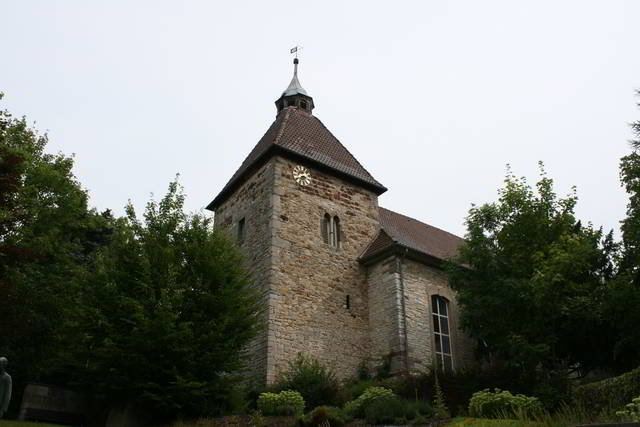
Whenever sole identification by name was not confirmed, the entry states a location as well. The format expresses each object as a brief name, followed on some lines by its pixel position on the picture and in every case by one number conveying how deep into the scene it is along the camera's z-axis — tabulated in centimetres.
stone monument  891
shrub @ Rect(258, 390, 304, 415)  1454
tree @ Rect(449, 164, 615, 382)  1582
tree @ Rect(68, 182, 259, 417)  1376
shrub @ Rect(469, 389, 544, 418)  1225
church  1902
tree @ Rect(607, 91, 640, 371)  1507
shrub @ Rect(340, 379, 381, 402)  1647
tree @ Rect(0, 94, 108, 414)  1422
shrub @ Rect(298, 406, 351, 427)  1254
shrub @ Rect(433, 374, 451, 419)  1248
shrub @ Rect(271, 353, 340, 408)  1625
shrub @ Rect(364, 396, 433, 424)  1263
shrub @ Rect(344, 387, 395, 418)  1403
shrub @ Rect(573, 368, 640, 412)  1144
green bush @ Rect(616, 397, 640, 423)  834
